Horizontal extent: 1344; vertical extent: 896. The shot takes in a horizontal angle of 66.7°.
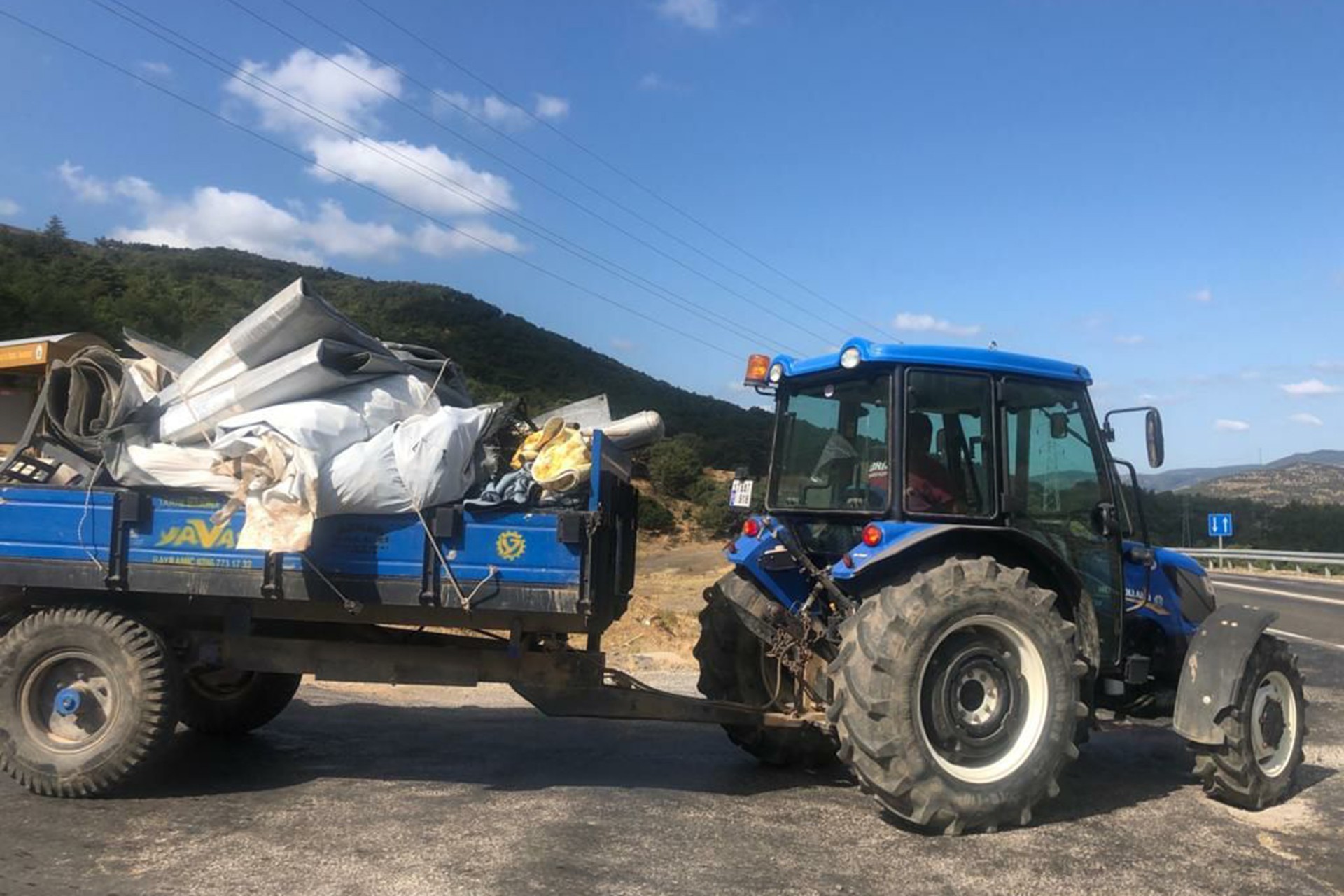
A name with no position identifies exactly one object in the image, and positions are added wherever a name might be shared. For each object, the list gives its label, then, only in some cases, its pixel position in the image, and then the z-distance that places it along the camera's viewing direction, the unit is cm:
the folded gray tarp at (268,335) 527
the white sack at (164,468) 513
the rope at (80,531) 505
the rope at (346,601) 499
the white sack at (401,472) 498
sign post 3098
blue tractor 493
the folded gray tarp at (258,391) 523
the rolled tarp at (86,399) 525
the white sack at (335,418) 495
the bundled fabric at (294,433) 490
